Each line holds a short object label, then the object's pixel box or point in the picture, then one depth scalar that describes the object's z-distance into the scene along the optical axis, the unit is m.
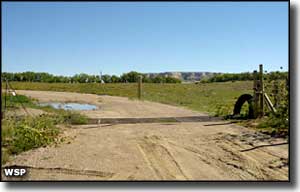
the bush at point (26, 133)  5.25
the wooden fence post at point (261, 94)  7.96
